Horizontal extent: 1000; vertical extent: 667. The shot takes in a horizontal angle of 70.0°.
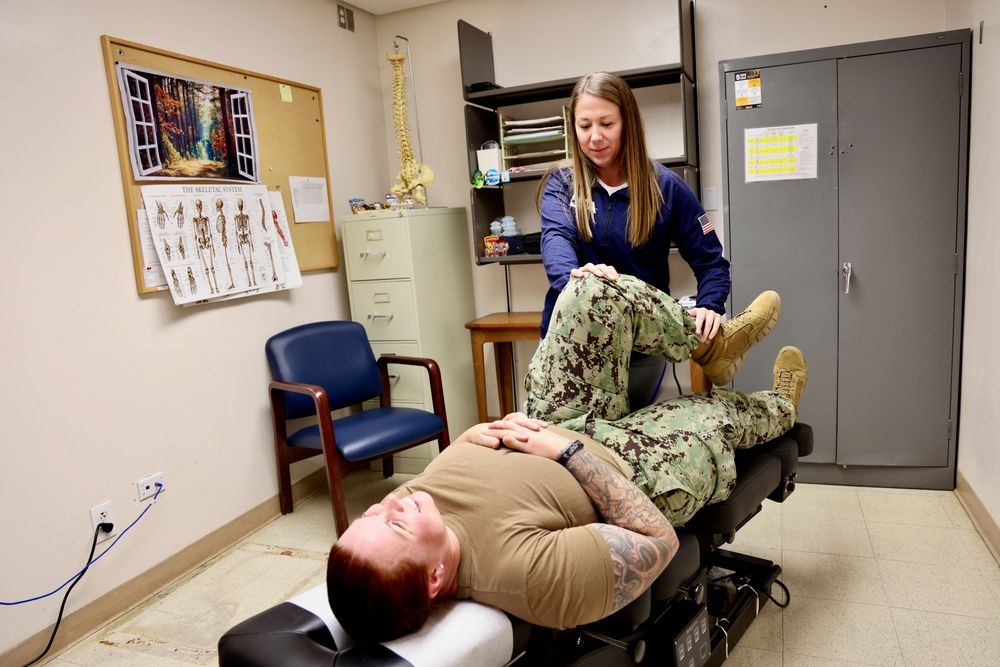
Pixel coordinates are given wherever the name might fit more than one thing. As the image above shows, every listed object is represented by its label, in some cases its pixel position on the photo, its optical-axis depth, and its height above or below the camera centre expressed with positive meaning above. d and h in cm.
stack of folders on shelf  330 +43
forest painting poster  247 +44
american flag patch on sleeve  214 -5
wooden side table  339 -51
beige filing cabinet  330 -29
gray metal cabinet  271 -13
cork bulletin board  243 +47
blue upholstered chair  266 -69
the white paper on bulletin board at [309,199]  320 +18
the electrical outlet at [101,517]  229 -84
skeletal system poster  256 +2
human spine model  350 +39
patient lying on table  121 -53
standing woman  196 +1
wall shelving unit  311 +59
